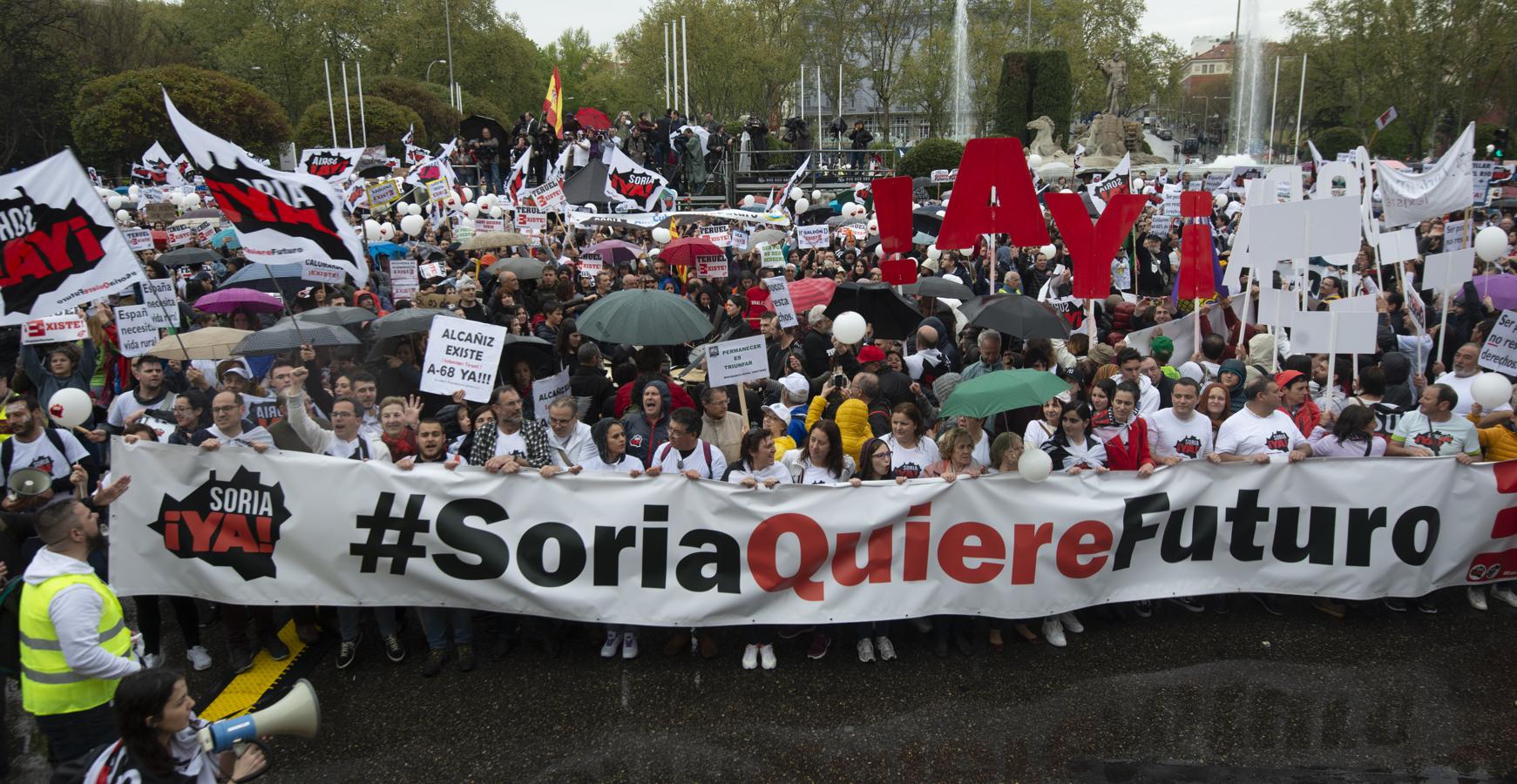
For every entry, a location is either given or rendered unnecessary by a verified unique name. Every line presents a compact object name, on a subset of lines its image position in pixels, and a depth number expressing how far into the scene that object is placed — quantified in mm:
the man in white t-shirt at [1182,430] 6379
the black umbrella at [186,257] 13742
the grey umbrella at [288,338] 7594
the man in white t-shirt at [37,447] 5719
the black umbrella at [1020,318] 8469
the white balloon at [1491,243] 10961
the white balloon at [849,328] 8250
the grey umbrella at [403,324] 8172
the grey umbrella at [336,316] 8883
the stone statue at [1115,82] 38906
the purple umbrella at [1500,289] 10508
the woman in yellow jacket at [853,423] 6641
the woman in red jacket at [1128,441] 6082
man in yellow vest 3832
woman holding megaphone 3023
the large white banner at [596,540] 5555
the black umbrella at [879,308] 9398
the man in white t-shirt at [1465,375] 7383
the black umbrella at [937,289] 11086
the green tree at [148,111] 33344
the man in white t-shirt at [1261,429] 6195
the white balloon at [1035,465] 5469
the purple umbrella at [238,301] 9820
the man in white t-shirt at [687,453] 5961
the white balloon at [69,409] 6289
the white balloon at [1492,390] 6656
